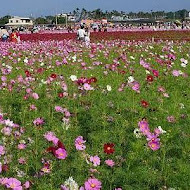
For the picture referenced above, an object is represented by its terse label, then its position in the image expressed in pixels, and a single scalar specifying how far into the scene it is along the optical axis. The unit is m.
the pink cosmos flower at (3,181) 2.32
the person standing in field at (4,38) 22.37
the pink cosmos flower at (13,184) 2.24
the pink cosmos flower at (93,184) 2.25
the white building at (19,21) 136.62
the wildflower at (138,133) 3.34
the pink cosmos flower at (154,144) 2.93
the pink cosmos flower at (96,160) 2.82
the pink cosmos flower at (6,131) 3.31
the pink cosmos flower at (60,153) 2.49
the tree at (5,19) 142.25
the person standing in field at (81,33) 18.58
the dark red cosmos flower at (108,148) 2.84
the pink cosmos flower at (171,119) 4.46
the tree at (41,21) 135.74
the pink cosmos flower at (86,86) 4.11
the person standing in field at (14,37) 20.21
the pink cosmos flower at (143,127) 3.14
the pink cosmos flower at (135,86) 4.35
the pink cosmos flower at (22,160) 3.38
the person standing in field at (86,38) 18.02
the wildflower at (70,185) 2.27
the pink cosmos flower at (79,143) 2.88
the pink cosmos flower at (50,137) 2.88
